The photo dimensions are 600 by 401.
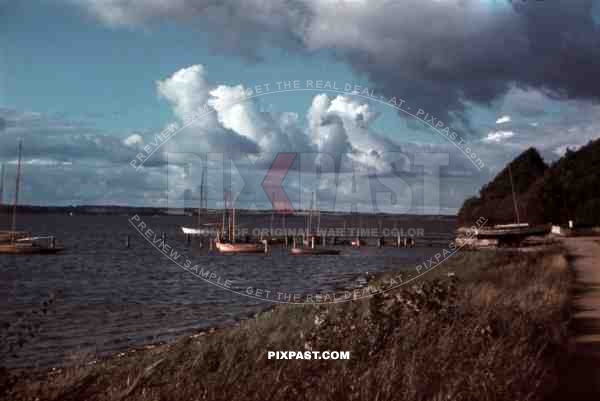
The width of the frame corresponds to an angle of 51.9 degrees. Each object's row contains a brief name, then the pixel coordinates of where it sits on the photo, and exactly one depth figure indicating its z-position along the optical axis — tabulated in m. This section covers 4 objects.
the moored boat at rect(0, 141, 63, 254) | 52.75
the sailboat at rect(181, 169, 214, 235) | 84.61
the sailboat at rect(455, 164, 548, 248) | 49.06
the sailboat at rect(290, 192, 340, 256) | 58.06
